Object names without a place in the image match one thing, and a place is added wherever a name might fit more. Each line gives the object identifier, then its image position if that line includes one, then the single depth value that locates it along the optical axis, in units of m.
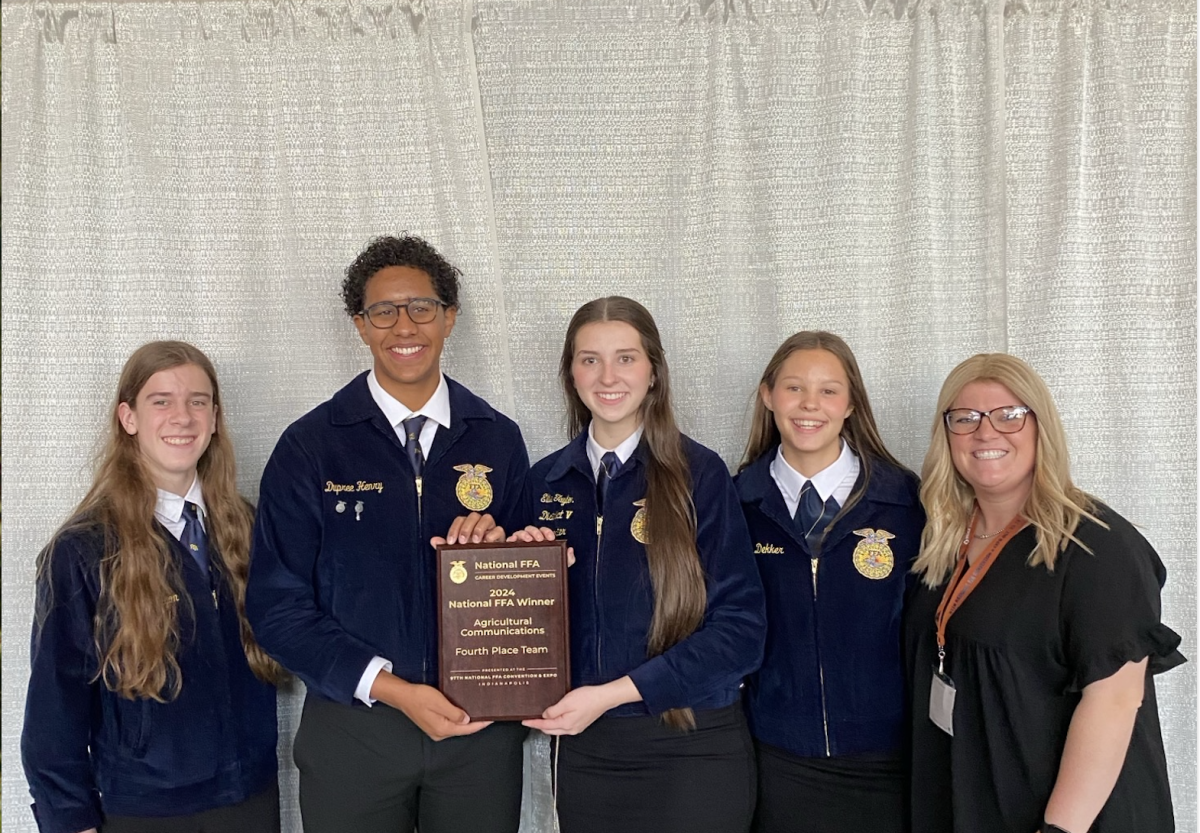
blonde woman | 1.77
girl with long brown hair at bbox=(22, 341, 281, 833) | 2.11
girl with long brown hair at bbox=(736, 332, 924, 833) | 2.07
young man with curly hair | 2.04
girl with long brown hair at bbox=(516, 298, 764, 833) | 2.00
